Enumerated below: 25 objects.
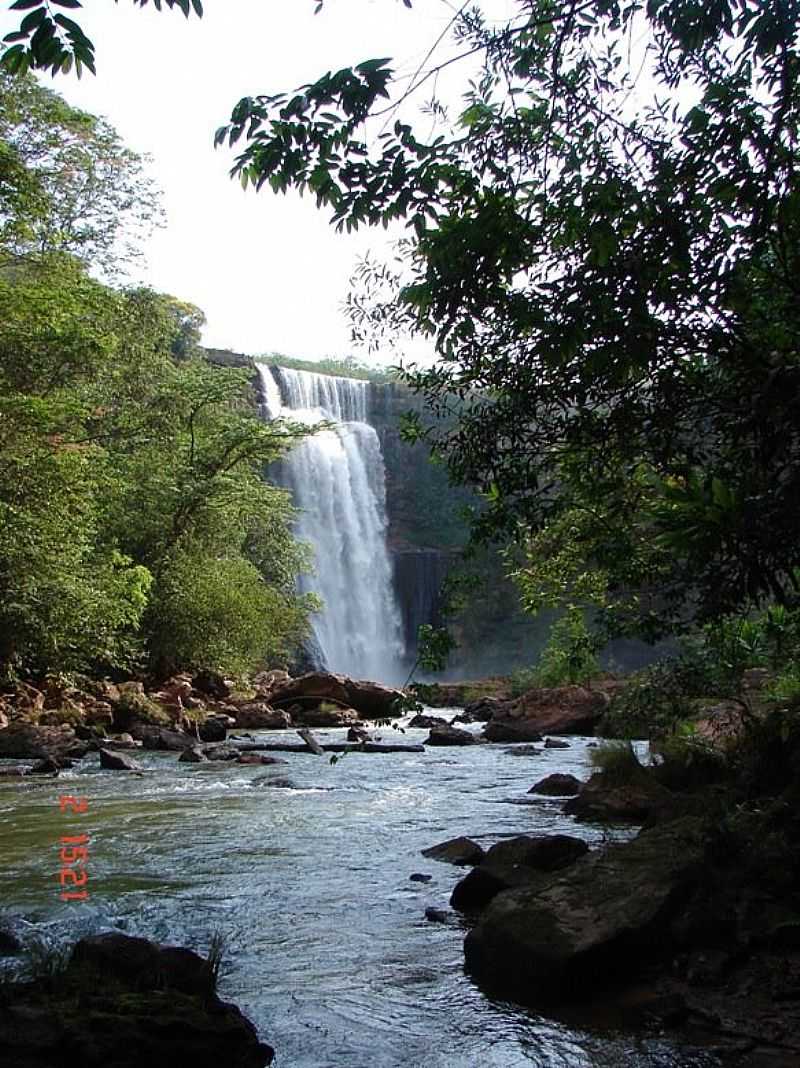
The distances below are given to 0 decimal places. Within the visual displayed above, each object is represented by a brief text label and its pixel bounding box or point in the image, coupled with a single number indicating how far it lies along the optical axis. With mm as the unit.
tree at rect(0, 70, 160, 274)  16062
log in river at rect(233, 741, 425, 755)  16062
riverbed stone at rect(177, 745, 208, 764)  14516
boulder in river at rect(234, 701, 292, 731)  20281
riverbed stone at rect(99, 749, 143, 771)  13414
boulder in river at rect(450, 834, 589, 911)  6254
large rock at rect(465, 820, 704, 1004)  4664
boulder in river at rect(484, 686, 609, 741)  18469
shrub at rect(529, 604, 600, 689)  6672
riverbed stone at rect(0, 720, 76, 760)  14305
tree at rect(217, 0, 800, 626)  3590
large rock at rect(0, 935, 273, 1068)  3309
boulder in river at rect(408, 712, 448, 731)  20678
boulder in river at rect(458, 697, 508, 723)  23594
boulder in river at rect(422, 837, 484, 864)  7676
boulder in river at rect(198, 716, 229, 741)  17688
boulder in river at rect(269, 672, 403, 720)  23578
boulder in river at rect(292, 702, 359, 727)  21375
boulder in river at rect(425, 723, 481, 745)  17891
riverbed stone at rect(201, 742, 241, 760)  14836
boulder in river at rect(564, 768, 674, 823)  9039
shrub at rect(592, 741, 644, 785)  10016
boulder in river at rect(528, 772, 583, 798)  11297
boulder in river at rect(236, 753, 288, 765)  14320
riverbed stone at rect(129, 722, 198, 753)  16438
